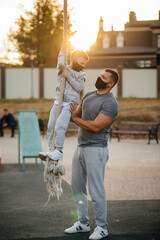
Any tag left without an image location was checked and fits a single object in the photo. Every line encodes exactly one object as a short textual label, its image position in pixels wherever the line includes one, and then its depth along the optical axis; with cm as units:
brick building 4969
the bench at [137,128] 1850
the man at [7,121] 2077
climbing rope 475
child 492
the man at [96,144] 484
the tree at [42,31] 3962
